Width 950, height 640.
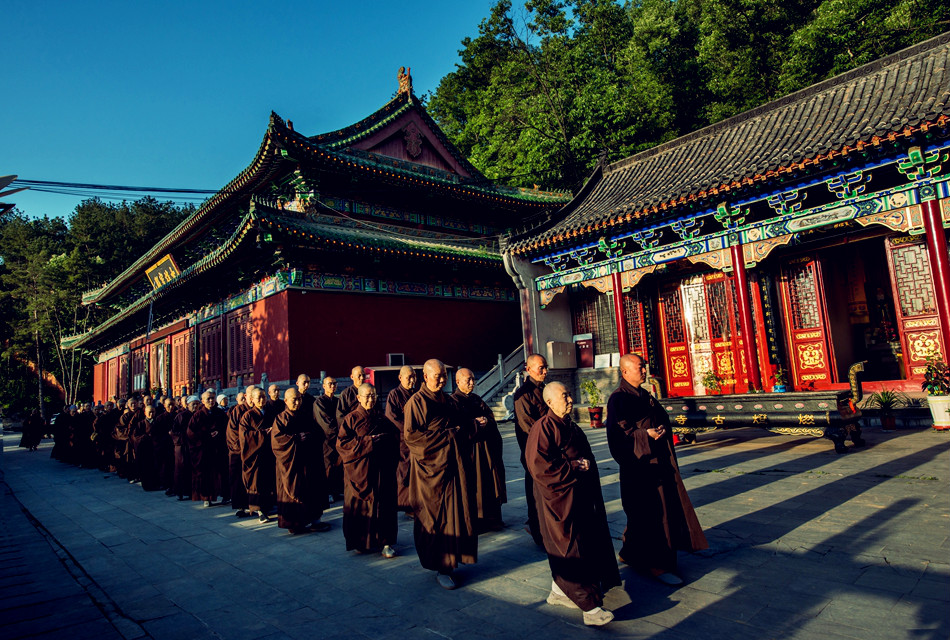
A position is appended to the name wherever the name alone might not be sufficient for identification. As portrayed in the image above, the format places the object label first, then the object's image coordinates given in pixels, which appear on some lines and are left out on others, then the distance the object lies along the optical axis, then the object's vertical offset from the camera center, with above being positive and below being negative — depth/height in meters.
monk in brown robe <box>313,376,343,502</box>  6.93 -0.36
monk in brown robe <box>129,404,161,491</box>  9.93 -0.81
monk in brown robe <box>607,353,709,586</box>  3.72 -0.82
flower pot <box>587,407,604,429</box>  11.45 -0.82
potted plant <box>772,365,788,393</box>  8.15 -0.31
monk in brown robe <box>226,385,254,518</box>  7.07 -0.69
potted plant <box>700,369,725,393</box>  9.74 -0.26
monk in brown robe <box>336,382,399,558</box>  4.85 -0.74
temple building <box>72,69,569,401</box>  13.55 +3.48
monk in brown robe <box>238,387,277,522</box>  6.67 -0.70
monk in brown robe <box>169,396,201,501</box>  8.63 -0.69
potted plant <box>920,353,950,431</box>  7.36 -0.54
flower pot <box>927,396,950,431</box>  7.36 -0.79
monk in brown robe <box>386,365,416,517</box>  5.88 -0.22
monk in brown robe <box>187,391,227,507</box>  7.93 -0.65
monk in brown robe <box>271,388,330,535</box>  5.83 -0.78
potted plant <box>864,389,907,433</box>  8.19 -0.73
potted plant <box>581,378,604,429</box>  11.47 -0.56
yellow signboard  18.19 +4.51
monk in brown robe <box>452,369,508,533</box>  5.21 -0.74
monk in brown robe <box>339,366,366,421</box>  6.93 -0.01
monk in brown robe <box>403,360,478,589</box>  4.01 -0.70
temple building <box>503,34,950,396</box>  7.99 +2.10
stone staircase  13.17 -0.48
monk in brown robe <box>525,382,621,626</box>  3.19 -0.79
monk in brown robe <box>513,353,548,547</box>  5.20 -0.18
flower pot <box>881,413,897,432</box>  8.17 -0.98
